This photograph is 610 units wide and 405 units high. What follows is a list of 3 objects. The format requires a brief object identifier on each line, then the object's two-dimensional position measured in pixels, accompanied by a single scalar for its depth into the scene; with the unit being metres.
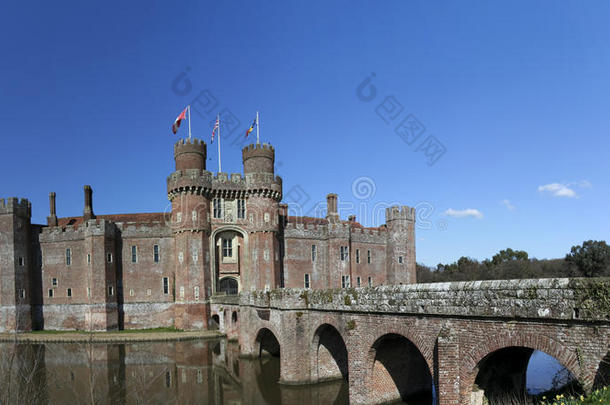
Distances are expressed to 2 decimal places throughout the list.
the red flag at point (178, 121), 41.47
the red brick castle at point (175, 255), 42.22
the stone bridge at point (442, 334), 10.08
